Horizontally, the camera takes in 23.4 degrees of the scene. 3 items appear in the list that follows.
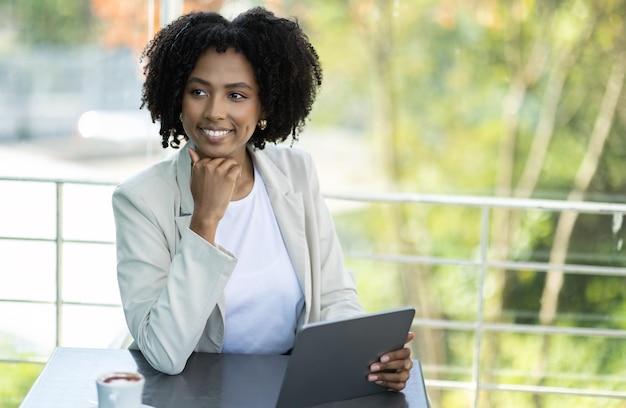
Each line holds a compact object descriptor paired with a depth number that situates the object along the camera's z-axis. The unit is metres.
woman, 2.46
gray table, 2.27
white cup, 2.10
